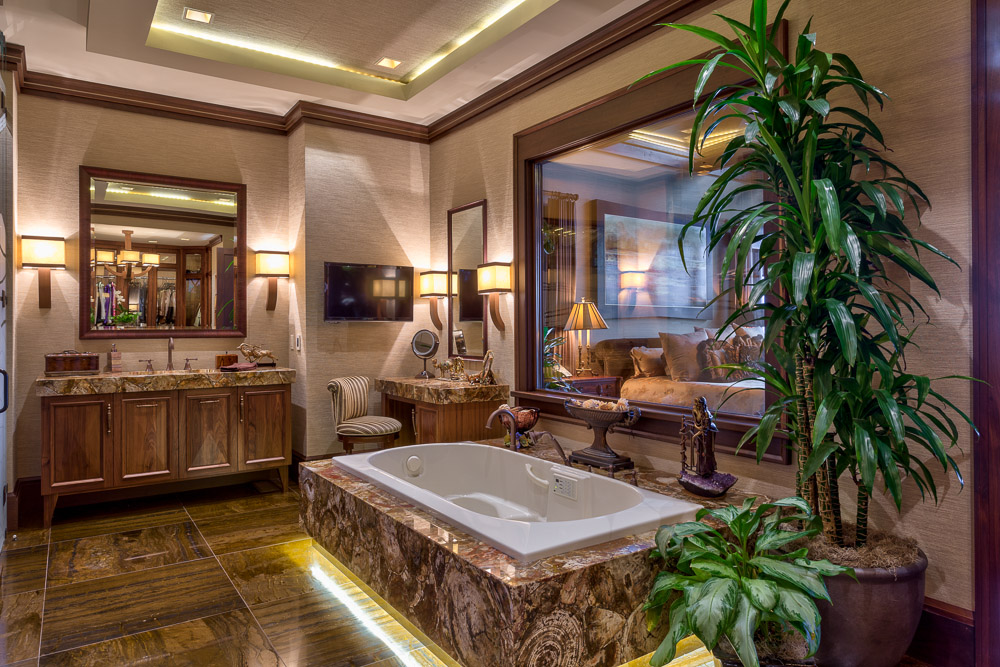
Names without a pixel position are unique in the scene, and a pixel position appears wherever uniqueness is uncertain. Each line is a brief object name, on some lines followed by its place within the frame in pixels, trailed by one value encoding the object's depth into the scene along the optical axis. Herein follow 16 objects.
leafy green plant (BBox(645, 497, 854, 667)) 1.78
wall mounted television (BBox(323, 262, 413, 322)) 4.88
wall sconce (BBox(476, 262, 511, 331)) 4.41
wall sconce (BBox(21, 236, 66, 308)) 4.05
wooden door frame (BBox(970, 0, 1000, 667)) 2.12
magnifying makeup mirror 5.07
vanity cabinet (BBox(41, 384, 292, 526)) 3.90
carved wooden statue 2.68
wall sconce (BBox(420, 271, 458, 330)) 5.14
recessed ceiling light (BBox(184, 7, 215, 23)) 3.67
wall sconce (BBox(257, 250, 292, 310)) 4.96
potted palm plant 1.98
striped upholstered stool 4.48
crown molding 3.43
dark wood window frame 3.12
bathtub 2.10
